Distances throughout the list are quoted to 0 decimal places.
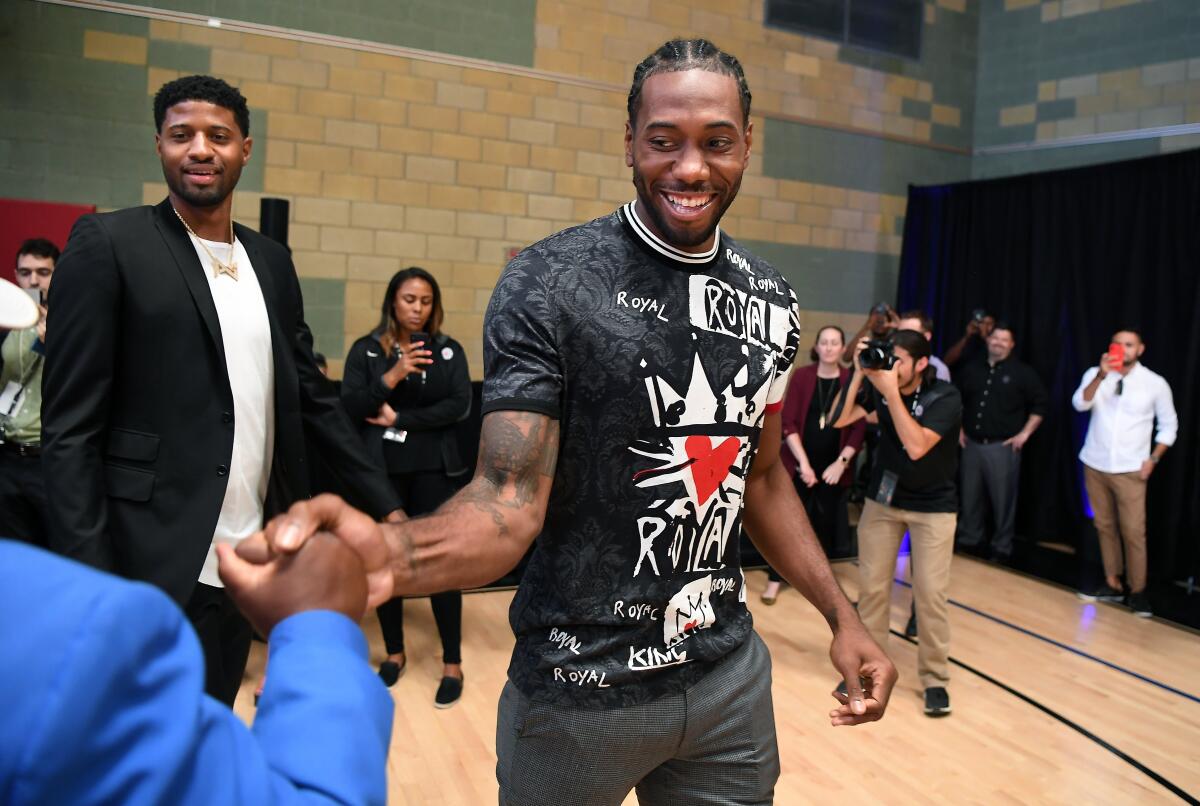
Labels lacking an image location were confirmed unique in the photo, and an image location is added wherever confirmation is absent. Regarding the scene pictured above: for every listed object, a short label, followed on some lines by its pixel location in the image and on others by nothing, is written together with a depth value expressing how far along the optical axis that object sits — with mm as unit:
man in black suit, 1987
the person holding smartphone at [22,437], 3691
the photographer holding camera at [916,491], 4344
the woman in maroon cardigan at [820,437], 6070
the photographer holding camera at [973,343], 8195
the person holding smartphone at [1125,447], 6281
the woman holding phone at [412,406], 4398
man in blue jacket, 605
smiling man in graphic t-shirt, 1569
